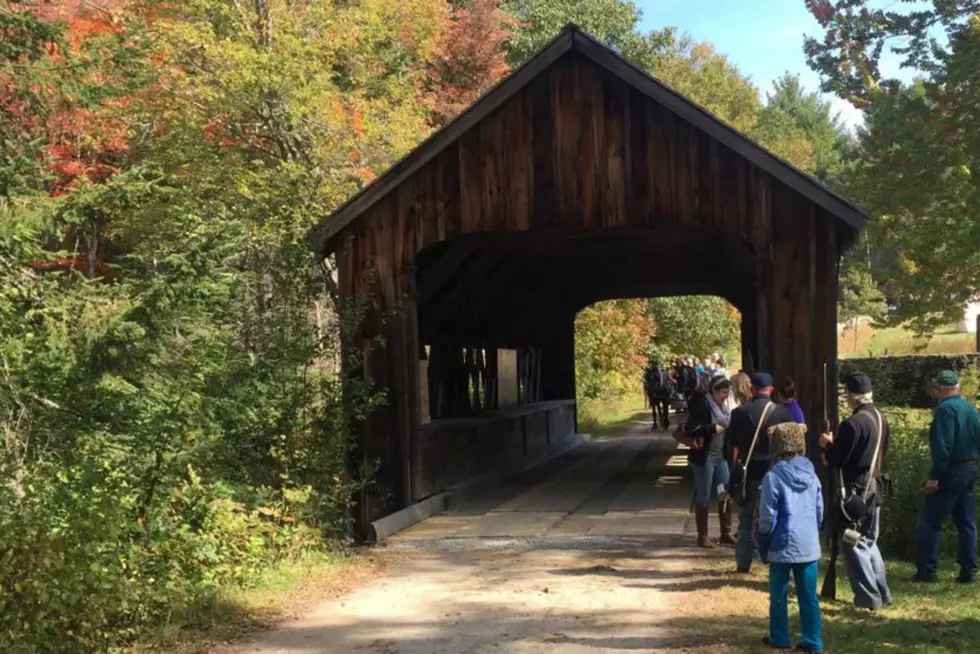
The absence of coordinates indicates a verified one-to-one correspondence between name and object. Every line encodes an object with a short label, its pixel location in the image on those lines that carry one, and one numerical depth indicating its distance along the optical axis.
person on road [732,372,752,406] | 8.08
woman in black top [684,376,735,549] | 8.76
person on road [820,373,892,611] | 6.60
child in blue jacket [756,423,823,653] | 5.56
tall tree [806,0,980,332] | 16.14
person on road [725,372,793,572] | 7.53
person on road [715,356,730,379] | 18.47
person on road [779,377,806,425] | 7.95
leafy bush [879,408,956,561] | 8.87
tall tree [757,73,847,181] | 74.69
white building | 54.38
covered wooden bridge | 9.87
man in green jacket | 7.59
